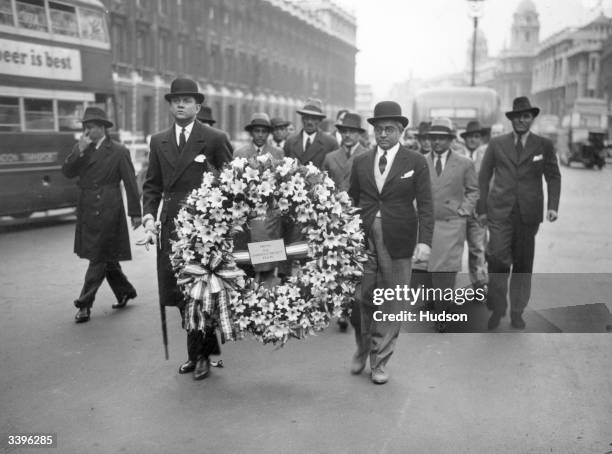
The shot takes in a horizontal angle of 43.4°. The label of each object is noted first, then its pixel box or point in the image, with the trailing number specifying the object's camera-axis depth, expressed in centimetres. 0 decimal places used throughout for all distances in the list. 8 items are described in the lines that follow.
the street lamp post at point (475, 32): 2387
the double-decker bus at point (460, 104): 2578
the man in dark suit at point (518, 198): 708
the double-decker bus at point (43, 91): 1422
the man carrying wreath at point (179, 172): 561
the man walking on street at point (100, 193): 752
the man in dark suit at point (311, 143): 905
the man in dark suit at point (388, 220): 553
